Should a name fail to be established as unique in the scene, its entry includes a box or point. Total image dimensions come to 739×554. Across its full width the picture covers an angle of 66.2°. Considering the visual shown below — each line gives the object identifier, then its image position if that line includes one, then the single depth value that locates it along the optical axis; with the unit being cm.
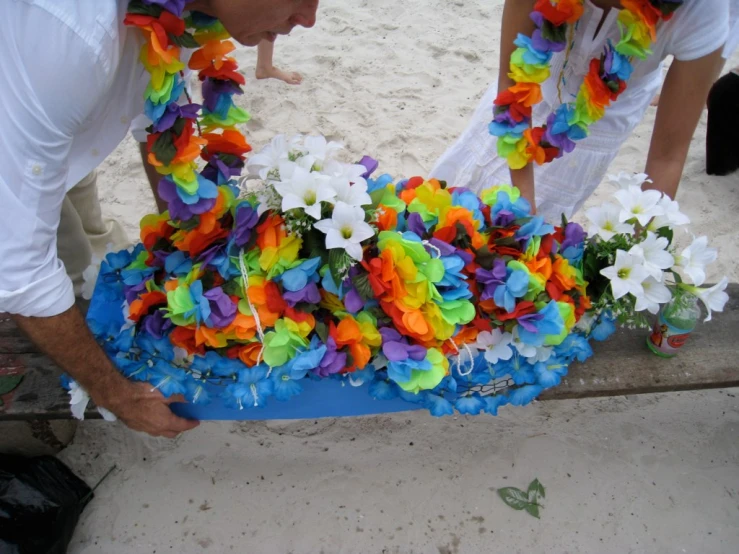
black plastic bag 171
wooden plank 168
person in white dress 157
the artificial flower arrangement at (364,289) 139
